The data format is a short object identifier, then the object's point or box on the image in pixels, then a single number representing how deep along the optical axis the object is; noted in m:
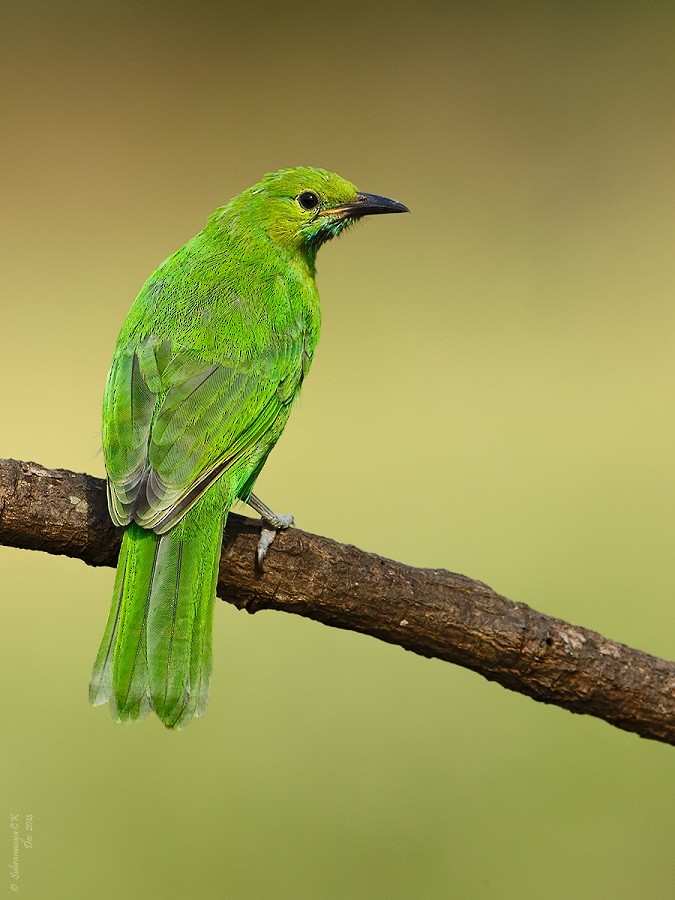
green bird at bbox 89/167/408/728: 5.85
